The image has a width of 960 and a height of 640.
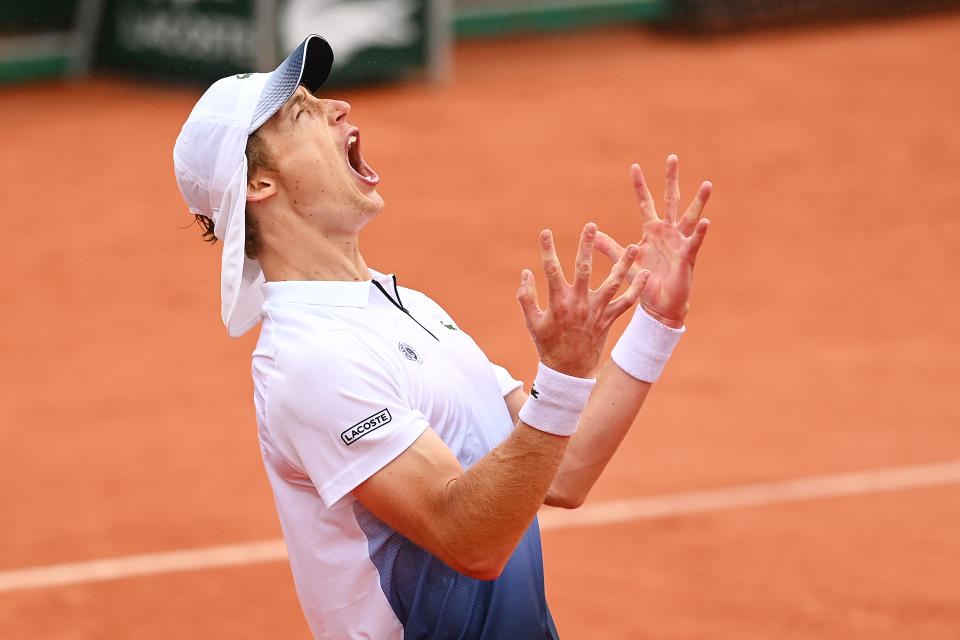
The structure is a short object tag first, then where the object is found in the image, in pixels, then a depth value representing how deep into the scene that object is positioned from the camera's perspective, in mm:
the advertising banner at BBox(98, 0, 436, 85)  28031
